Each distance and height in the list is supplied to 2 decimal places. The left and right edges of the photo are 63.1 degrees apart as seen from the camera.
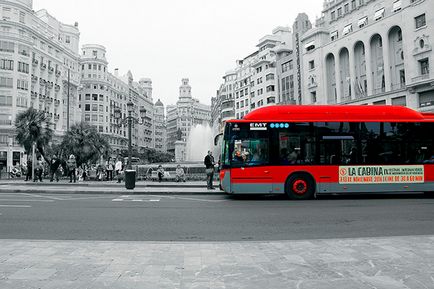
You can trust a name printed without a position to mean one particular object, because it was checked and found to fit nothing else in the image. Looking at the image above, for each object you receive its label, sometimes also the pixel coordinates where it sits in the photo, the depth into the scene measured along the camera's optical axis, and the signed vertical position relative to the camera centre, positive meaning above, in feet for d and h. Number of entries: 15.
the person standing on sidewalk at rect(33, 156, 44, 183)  85.59 -0.93
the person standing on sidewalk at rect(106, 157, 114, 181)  95.66 -1.54
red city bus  46.19 +1.32
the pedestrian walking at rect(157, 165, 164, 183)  87.32 -2.31
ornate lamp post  63.05 -2.50
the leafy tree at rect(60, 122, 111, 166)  111.75 +6.86
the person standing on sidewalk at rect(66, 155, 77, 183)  82.07 -0.06
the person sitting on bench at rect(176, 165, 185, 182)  89.10 -2.91
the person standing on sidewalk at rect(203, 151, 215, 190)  61.18 -0.86
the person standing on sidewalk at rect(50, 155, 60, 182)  86.53 -0.25
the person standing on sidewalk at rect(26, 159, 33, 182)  93.38 -0.20
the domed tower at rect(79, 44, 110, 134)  310.04 +65.66
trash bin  63.05 -2.83
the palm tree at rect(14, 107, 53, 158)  99.09 +10.07
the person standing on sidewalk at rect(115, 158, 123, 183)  89.02 -0.74
